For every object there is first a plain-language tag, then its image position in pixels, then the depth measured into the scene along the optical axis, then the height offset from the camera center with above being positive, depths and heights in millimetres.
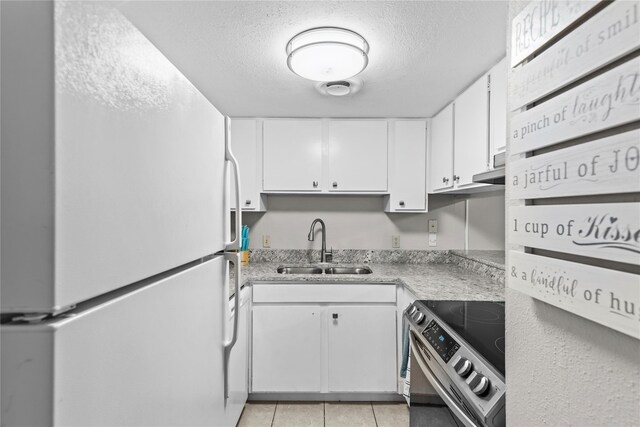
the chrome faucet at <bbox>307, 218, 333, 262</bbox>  2809 -250
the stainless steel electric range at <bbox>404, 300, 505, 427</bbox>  829 -444
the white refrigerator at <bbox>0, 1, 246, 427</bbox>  415 -13
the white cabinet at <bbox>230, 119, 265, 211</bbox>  2650 +470
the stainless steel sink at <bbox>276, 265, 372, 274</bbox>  2734 -472
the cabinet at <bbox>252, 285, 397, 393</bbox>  2248 -900
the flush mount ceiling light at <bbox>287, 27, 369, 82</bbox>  1438 +741
